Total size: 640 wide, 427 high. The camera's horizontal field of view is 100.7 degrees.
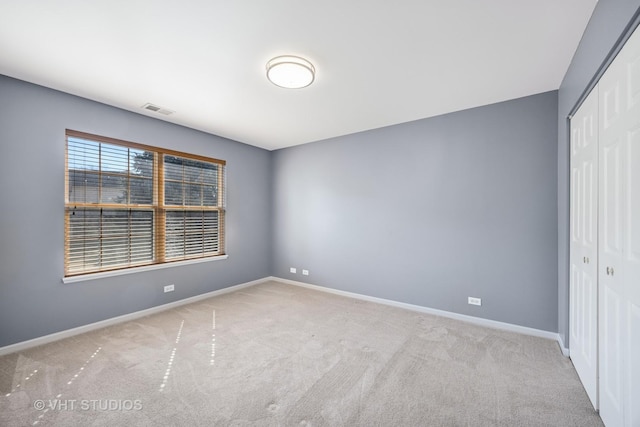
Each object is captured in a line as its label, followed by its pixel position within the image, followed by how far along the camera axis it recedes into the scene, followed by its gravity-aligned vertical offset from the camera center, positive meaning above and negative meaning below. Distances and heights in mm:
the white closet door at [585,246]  1858 -248
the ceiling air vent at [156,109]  3289 +1316
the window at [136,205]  3085 +95
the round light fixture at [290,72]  2291 +1274
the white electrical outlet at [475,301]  3275 -1082
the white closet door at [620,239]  1337 -140
